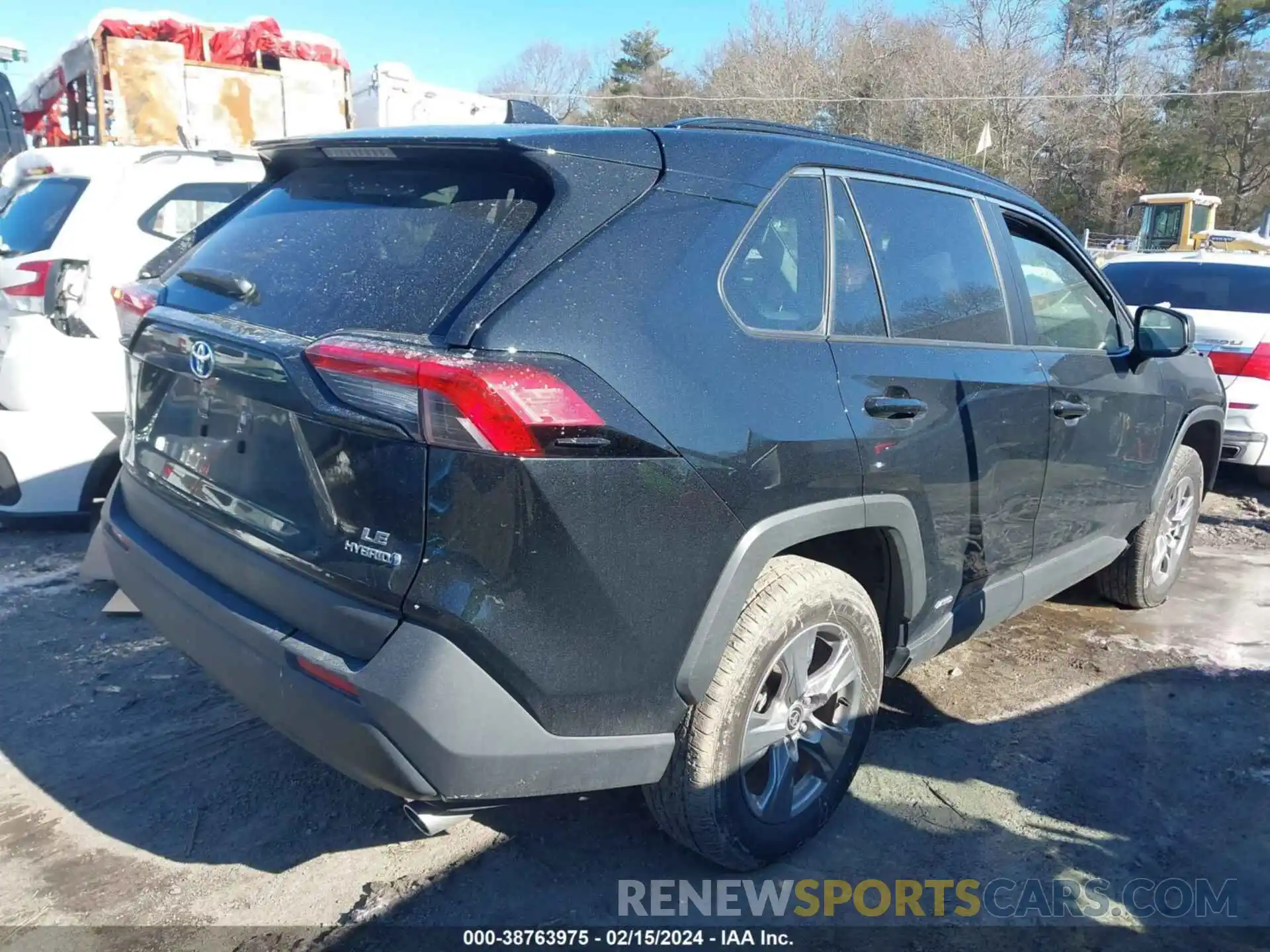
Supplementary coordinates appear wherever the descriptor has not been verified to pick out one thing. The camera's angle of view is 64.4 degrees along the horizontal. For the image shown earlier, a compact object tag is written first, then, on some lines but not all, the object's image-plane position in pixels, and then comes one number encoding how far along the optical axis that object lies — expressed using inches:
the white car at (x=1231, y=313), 258.2
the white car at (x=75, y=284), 188.5
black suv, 80.8
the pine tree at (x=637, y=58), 1847.9
